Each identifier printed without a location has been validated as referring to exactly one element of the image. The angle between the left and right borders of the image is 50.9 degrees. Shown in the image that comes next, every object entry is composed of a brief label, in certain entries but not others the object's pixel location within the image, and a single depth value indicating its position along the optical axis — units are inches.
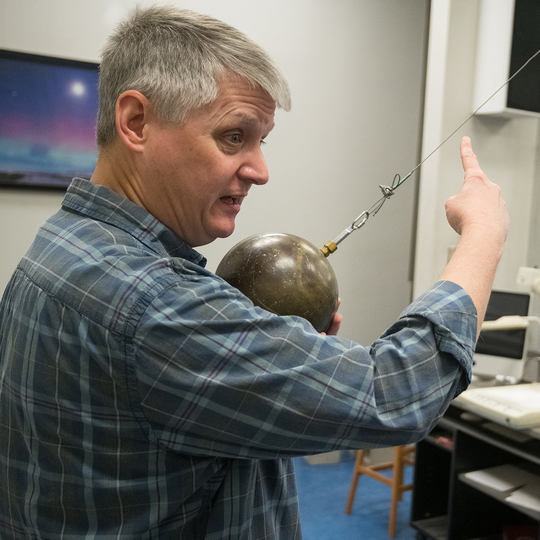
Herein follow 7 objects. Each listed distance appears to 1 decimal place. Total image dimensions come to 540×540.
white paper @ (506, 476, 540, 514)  89.1
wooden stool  117.5
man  28.1
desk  101.9
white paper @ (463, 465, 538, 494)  95.6
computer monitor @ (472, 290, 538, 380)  108.2
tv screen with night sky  111.2
